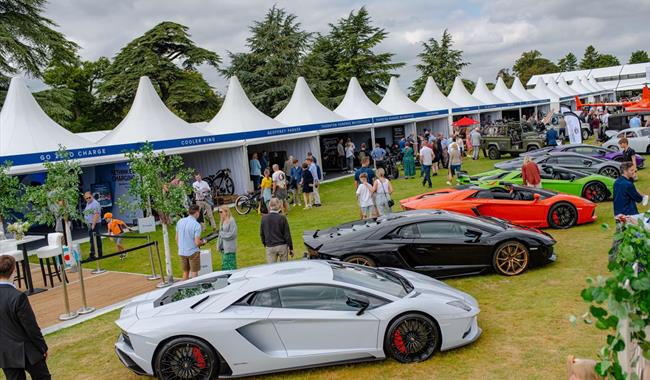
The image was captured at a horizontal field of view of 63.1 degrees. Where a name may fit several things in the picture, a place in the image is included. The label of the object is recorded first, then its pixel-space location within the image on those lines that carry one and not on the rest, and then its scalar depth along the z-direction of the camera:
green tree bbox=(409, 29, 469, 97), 71.00
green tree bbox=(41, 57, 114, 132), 50.16
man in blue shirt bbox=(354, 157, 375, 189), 15.88
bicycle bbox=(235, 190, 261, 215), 19.27
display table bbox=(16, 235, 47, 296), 11.05
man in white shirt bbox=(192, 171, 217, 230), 16.78
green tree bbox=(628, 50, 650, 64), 147.00
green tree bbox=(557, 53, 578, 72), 145.54
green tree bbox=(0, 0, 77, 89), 28.52
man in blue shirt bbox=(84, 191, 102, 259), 13.73
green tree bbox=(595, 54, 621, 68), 138.50
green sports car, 15.25
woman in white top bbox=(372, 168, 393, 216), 13.52
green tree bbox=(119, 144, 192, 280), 10.97
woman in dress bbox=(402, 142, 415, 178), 23.69
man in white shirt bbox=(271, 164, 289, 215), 16.94
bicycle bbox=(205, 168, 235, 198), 22.00
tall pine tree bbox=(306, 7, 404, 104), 56.06
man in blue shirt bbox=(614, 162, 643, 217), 9.05
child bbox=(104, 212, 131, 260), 14.16
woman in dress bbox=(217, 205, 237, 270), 9.87
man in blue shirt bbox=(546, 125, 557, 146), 26.80
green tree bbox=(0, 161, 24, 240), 12.74
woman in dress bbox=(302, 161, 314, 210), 18.72
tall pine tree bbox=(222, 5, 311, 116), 48.28
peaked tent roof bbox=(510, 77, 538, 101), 49.00
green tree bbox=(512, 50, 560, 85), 136.75
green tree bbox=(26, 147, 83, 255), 11.35
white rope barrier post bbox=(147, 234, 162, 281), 11.39
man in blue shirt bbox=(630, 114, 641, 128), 29.47
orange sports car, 12.33
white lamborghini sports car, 6.07
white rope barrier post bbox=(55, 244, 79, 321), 9.23
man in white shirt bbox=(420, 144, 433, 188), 20.74
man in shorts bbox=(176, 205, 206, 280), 9.92
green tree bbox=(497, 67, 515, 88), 127.47
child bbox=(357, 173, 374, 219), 13.64
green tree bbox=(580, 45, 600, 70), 143.25
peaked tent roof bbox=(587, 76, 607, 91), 70.56
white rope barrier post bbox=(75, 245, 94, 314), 9.45
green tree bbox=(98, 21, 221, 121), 47.25
